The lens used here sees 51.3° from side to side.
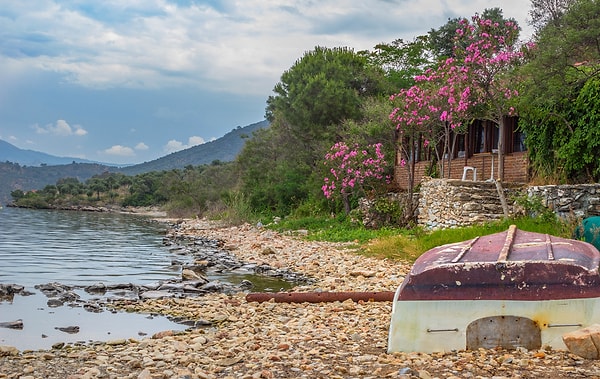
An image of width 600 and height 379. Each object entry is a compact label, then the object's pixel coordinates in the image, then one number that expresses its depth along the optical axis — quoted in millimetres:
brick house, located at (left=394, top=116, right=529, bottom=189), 17406
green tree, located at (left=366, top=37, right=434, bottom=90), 34312
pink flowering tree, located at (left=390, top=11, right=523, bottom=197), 15141
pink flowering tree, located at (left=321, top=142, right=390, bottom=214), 22031
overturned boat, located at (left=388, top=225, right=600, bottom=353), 5395
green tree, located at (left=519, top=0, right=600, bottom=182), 11984
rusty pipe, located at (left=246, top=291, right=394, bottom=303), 8523
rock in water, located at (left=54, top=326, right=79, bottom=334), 8109
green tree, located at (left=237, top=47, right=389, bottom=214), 28719
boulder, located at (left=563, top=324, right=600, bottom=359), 5016
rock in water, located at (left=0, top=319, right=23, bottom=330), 8383
